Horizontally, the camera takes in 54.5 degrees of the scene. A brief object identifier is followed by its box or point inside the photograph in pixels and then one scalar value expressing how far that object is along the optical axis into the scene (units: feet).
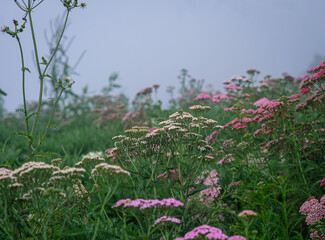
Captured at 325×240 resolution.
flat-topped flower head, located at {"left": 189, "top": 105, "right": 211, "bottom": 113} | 11.27
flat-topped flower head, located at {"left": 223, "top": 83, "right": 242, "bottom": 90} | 25.88
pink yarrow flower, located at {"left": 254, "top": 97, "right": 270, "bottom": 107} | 16.38
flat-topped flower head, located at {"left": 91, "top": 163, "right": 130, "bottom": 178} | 7.53
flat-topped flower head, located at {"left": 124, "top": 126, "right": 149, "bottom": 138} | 10.21
